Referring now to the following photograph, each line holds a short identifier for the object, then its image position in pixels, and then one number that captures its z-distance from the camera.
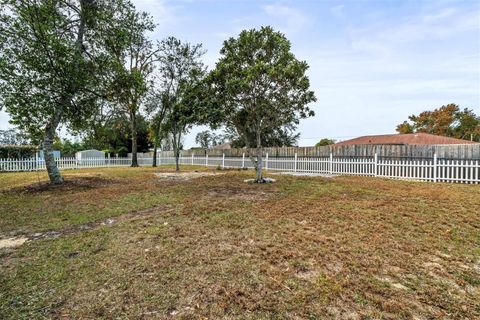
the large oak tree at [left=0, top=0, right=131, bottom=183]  7.25
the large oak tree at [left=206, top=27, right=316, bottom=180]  8.03
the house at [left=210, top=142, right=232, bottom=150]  43.24
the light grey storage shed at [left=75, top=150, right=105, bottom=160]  24.08
